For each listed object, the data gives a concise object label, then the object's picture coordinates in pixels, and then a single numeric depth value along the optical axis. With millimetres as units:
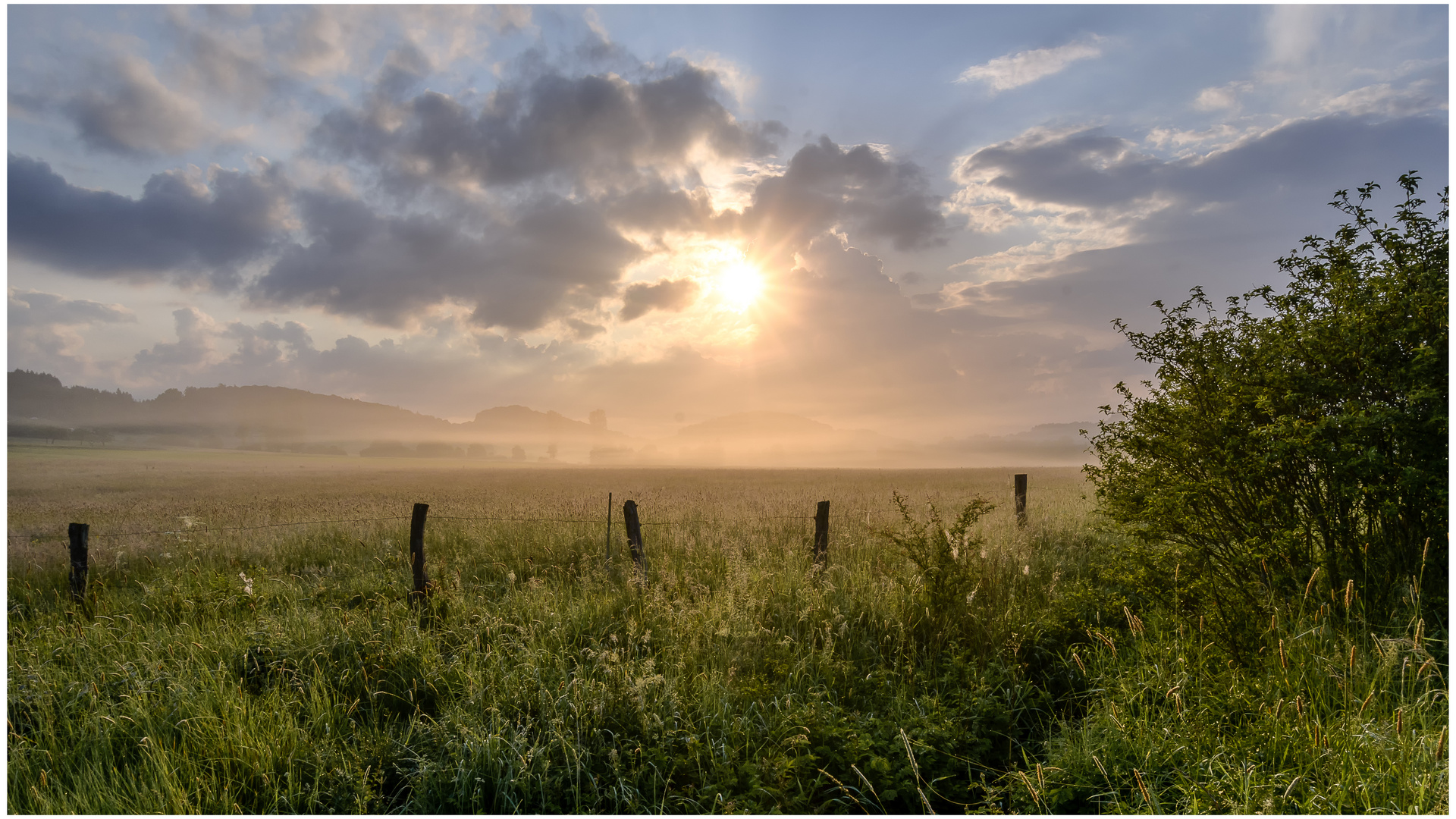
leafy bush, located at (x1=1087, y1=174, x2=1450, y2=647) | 5141
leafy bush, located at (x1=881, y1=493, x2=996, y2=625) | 6754
